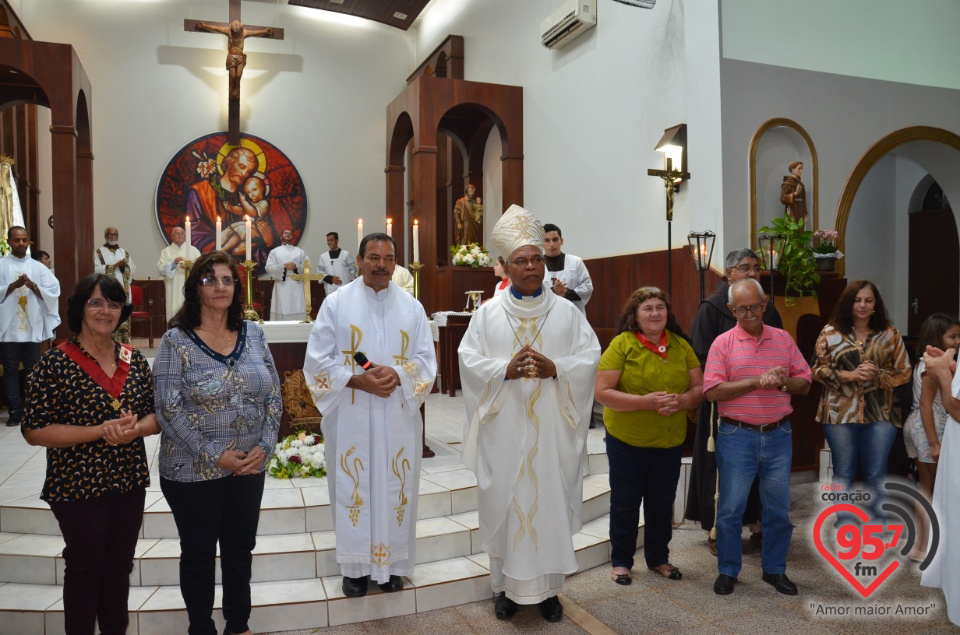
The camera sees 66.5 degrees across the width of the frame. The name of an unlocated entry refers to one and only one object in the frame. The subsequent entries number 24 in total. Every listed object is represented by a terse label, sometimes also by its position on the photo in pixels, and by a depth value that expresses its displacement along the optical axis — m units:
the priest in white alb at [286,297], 10.53
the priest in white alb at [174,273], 10.04
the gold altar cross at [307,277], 5.16
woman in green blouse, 3.72
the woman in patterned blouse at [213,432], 2.79
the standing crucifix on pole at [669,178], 5.81
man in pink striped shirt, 3.64
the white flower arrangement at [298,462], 4.70
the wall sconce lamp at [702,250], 5.54
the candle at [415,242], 5.28
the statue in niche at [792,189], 6.16
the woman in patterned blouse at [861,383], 4.19
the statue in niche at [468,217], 10.44
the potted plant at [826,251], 6.03
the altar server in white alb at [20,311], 6.45
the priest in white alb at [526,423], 3.41
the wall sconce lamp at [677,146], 6.42
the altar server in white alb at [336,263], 10.80
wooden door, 8.34
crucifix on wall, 11.48
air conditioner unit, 7.73
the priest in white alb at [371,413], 3.51
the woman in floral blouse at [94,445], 2.65
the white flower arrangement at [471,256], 9.16
